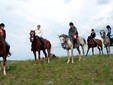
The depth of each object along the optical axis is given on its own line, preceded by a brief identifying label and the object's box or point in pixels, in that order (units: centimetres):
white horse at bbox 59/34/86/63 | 1045
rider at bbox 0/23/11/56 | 932
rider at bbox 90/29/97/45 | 1388
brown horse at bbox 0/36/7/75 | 915
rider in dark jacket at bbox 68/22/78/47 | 1066
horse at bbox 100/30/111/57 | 1242
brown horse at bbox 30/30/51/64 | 1039
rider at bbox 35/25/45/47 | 1073
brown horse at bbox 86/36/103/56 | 1406
